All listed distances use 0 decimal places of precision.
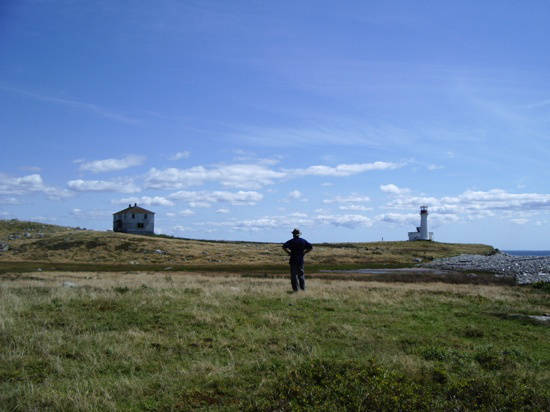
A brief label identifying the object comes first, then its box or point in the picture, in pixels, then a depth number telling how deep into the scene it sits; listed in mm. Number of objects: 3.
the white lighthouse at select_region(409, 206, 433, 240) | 134125
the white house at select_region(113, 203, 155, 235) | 99875
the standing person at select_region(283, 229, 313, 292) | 18547
